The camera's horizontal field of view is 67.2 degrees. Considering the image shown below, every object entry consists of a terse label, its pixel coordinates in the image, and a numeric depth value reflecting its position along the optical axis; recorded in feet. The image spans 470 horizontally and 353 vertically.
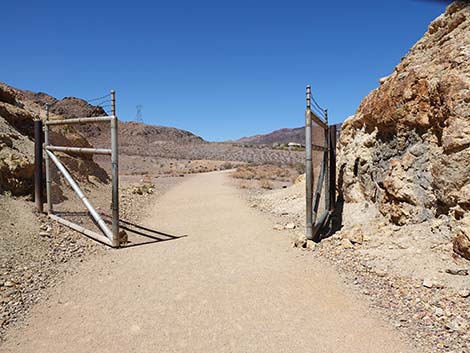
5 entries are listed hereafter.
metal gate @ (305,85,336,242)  19.03
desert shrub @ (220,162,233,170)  101.09
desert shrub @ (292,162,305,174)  79.36
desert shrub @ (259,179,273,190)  47.50
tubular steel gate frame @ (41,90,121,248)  18.16
